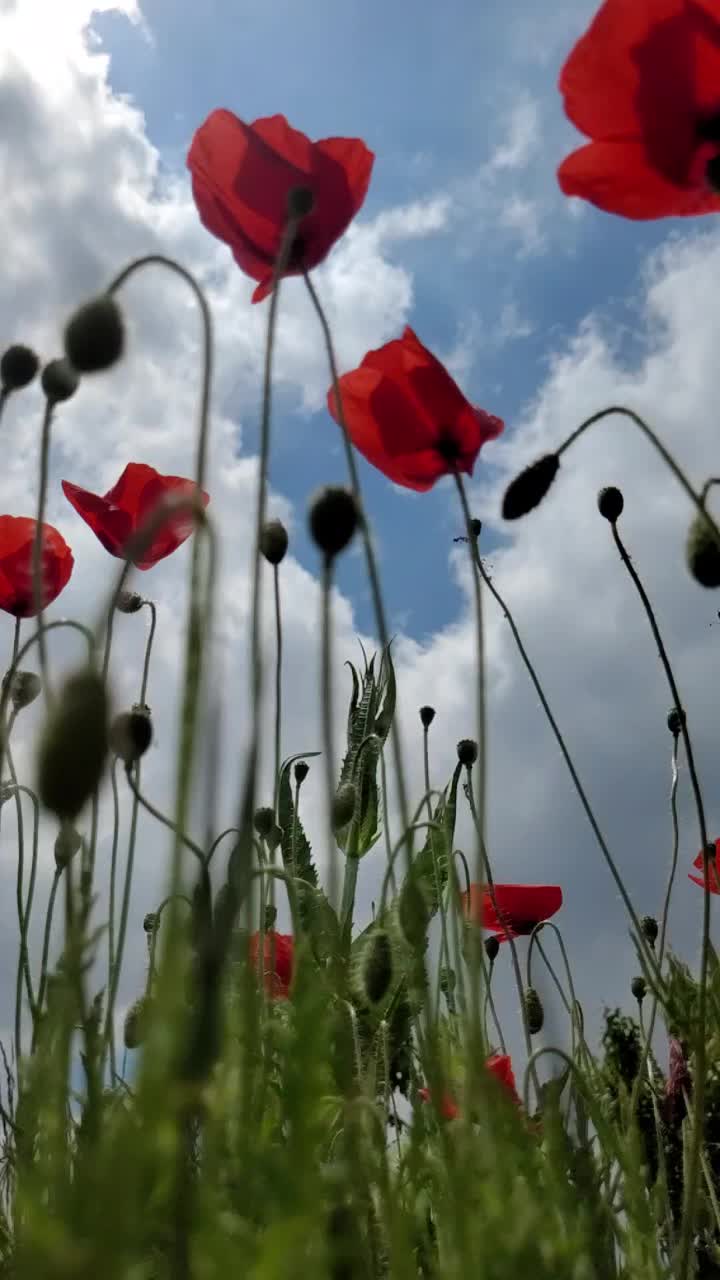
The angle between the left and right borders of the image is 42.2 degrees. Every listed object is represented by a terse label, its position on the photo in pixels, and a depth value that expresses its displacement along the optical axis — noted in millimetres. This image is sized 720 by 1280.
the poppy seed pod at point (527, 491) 308
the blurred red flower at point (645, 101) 299
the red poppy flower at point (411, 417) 357
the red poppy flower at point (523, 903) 626
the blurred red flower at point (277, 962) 468
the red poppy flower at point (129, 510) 455
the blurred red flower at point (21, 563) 513
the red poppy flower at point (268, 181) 315
